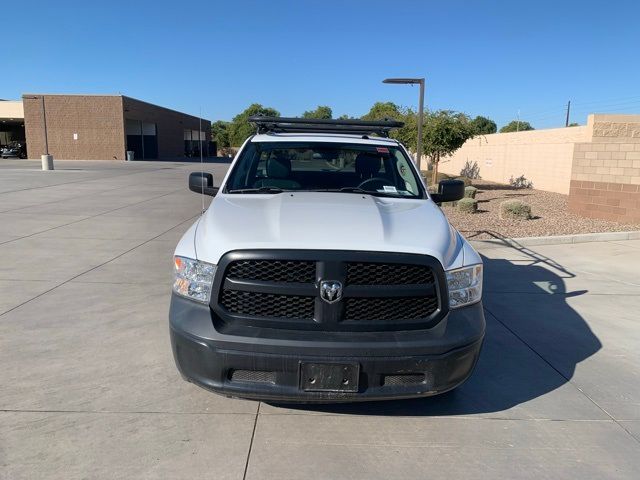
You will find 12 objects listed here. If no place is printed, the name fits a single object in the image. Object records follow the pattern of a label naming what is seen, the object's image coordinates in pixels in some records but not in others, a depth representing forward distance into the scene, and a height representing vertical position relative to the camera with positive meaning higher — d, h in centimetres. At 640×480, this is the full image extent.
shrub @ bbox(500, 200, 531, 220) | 1230 -134
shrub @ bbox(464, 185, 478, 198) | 1614 -123
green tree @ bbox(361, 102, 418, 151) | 1983 +82
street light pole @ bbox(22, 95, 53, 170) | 2992 -86
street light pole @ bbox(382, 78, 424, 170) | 1415 +191
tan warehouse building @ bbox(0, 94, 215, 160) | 4425 +201
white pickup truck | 293 -93
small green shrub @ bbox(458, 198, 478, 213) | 1378 -138
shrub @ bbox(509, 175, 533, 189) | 2232 -126
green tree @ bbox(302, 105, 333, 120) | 8102 +612
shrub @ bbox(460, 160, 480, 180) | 2933 -99
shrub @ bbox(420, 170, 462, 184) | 2562 -118
